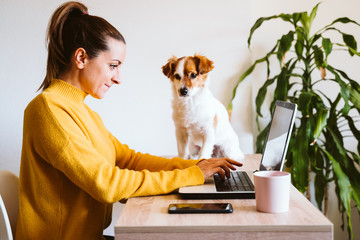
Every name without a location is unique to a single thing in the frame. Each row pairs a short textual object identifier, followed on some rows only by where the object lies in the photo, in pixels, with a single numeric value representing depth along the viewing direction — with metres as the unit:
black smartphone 0.88
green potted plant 1.82
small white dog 1.49
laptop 1.01
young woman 0.95
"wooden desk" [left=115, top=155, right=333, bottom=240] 0.79
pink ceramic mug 0.86
